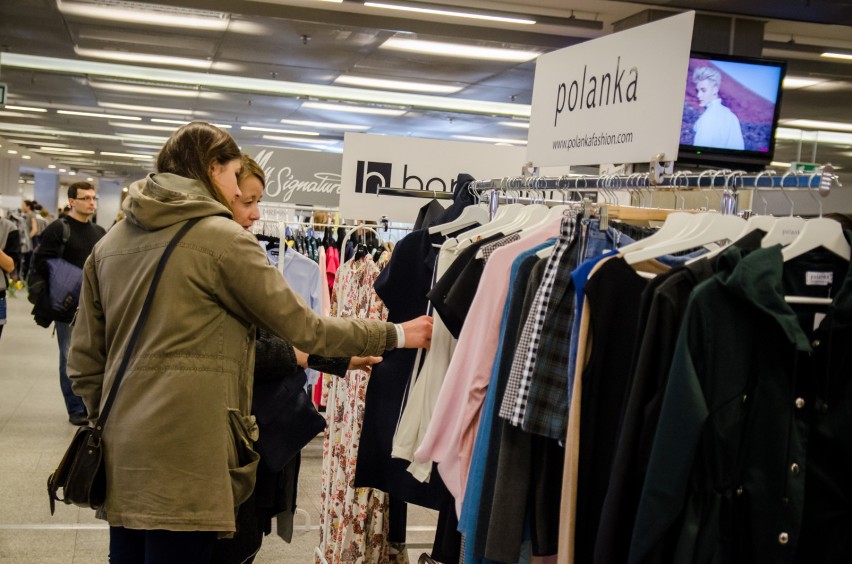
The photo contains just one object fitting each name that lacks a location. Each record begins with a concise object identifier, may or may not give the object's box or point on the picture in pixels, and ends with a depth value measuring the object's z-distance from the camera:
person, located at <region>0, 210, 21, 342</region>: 6.79
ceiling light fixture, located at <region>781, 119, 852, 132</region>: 11.94
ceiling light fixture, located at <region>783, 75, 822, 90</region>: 9.42
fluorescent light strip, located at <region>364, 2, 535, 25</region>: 7.70
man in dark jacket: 6.41
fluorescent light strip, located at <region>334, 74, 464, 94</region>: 11.48
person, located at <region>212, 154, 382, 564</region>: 2.63
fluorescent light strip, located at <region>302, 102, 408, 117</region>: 13.78
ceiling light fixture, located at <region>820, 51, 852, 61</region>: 8.37
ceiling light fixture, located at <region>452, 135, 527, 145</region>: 16.55
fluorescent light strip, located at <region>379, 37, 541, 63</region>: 9.11
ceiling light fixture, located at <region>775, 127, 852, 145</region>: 12.60
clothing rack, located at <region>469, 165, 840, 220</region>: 1.87
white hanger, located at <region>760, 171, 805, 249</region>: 1.86
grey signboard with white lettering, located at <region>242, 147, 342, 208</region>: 6.93
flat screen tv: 6.09
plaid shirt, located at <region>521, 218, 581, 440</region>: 1.96
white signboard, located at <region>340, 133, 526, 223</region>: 4.31
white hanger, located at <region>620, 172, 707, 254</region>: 2.04
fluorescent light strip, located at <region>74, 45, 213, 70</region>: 10.50
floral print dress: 3.71
